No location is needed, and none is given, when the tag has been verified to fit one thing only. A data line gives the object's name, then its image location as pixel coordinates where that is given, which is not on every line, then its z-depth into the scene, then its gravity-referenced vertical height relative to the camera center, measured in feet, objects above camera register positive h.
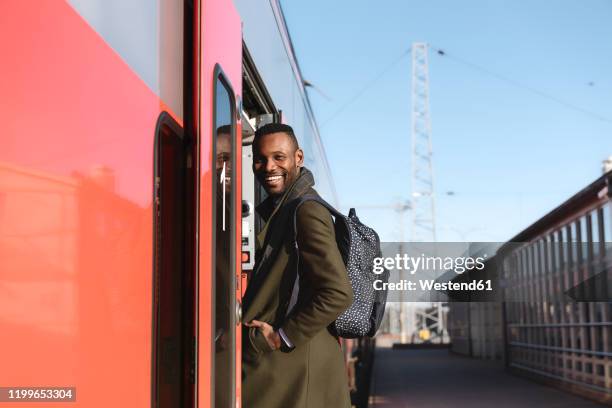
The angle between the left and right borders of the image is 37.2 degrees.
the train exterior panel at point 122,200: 5.03 +0.84
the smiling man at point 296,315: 9.05 +0.04
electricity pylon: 116.16 +24.93
